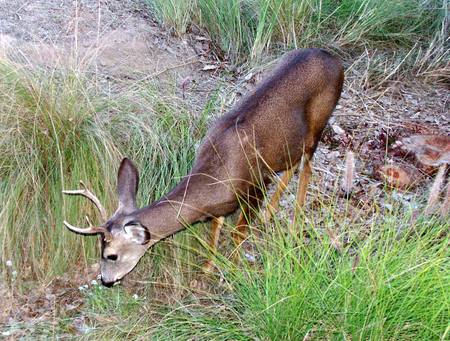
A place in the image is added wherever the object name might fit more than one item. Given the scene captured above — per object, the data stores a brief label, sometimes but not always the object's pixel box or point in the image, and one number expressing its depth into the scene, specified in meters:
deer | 4.59
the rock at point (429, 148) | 6.29
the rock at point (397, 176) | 6.11
